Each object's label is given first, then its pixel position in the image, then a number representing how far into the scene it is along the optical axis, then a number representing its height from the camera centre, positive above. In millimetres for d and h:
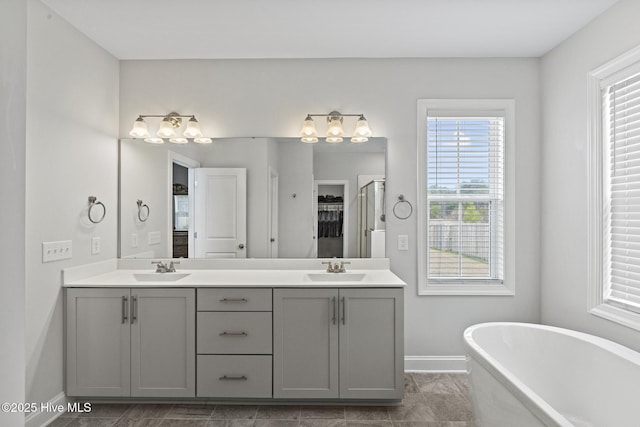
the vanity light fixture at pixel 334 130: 3071 +660
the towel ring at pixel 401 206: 3166 +65
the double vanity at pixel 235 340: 2514 -825
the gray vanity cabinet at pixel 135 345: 2531 -866
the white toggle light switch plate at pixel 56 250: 2354 -242
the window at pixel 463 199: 3164 +126
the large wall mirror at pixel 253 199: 3154 +110
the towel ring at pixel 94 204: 2783 +50
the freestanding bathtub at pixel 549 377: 1645 -811
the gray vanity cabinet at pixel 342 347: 2510 -857
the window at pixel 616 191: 2240 +150
